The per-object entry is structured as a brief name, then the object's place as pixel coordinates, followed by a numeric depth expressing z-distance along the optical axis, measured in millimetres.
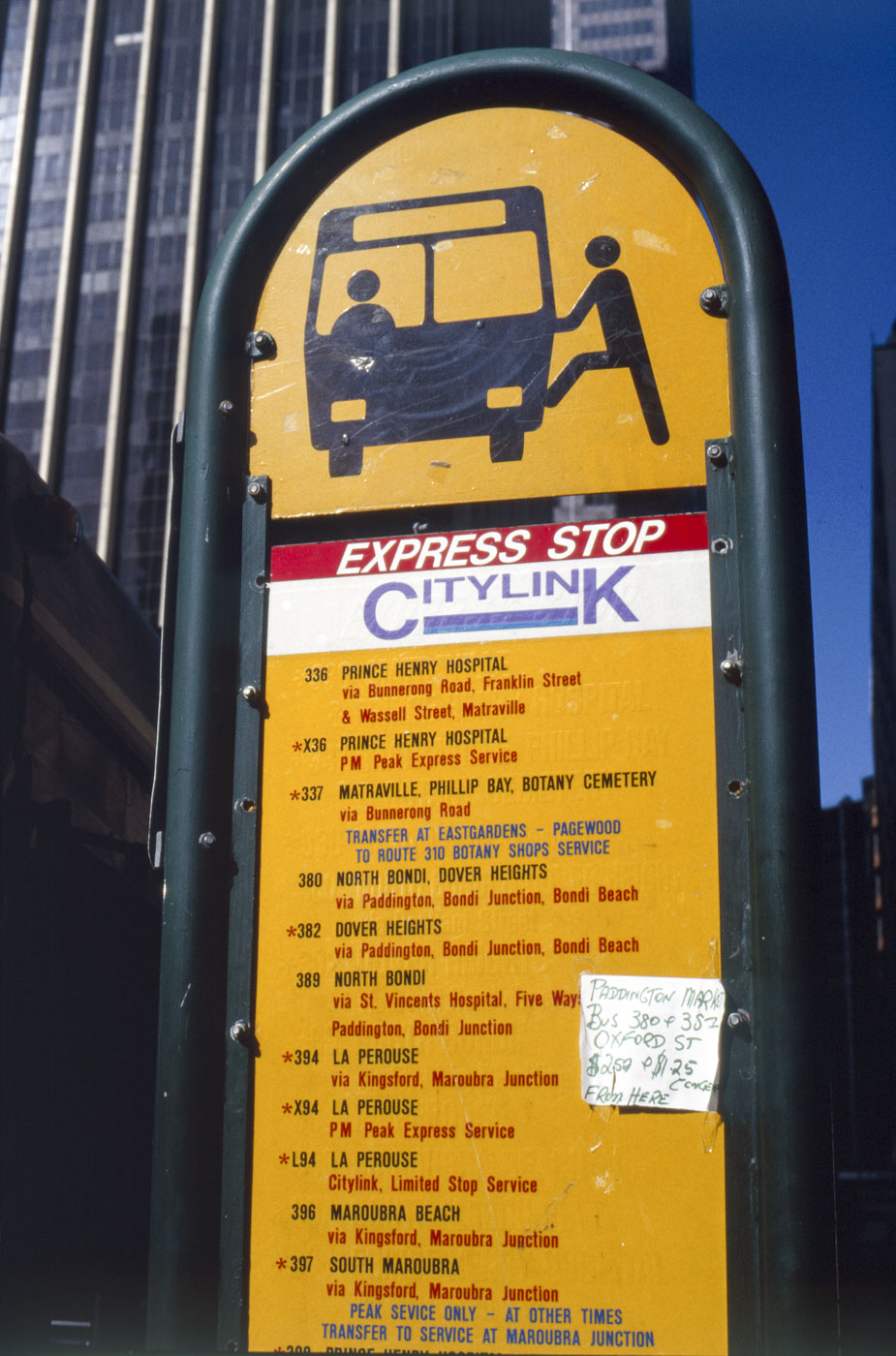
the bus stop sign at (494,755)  2123
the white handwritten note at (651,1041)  2127
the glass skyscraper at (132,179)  51656
